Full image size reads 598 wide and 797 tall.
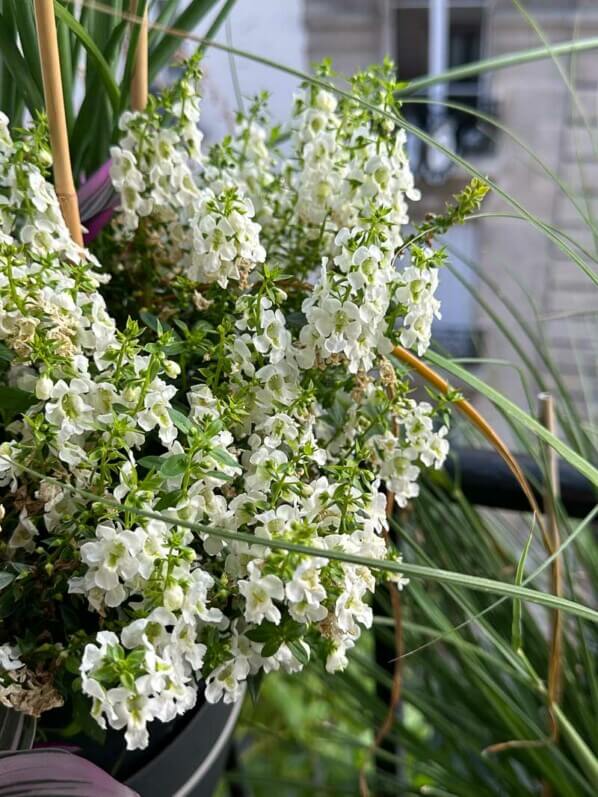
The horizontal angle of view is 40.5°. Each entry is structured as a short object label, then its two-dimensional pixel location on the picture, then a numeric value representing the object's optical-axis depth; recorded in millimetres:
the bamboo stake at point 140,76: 429
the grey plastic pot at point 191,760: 419
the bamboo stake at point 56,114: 360
